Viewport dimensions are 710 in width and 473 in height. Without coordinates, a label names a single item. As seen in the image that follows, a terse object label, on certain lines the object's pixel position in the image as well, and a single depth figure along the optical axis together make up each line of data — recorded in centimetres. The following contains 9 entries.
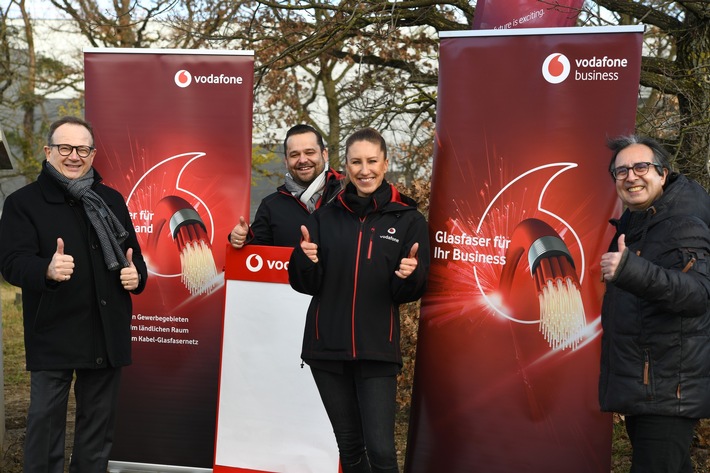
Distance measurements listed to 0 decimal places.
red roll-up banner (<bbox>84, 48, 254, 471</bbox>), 493
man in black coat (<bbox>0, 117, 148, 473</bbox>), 362
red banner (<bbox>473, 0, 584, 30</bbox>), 418
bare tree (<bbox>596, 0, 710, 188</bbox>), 599
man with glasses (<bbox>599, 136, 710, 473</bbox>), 278
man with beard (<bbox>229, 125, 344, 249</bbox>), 434
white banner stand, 441
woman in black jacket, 348
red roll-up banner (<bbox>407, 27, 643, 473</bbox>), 389
